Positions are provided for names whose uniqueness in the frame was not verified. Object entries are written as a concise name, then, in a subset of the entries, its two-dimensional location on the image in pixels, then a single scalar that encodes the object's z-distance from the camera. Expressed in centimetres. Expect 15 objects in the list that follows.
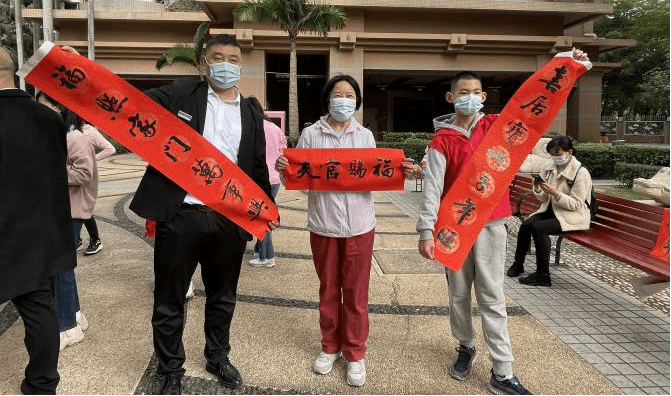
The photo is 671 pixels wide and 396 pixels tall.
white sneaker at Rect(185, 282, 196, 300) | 423
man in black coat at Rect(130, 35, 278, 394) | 263
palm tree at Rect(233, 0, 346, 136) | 1700
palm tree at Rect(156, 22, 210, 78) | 2133
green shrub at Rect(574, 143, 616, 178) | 1449
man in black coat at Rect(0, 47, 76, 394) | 238
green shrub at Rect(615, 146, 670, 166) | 1305
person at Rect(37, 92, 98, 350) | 324
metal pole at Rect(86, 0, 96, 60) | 2278
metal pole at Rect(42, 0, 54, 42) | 1853
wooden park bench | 380
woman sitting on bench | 464
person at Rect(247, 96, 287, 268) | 525
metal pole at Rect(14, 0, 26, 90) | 2744
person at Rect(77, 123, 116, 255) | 453
